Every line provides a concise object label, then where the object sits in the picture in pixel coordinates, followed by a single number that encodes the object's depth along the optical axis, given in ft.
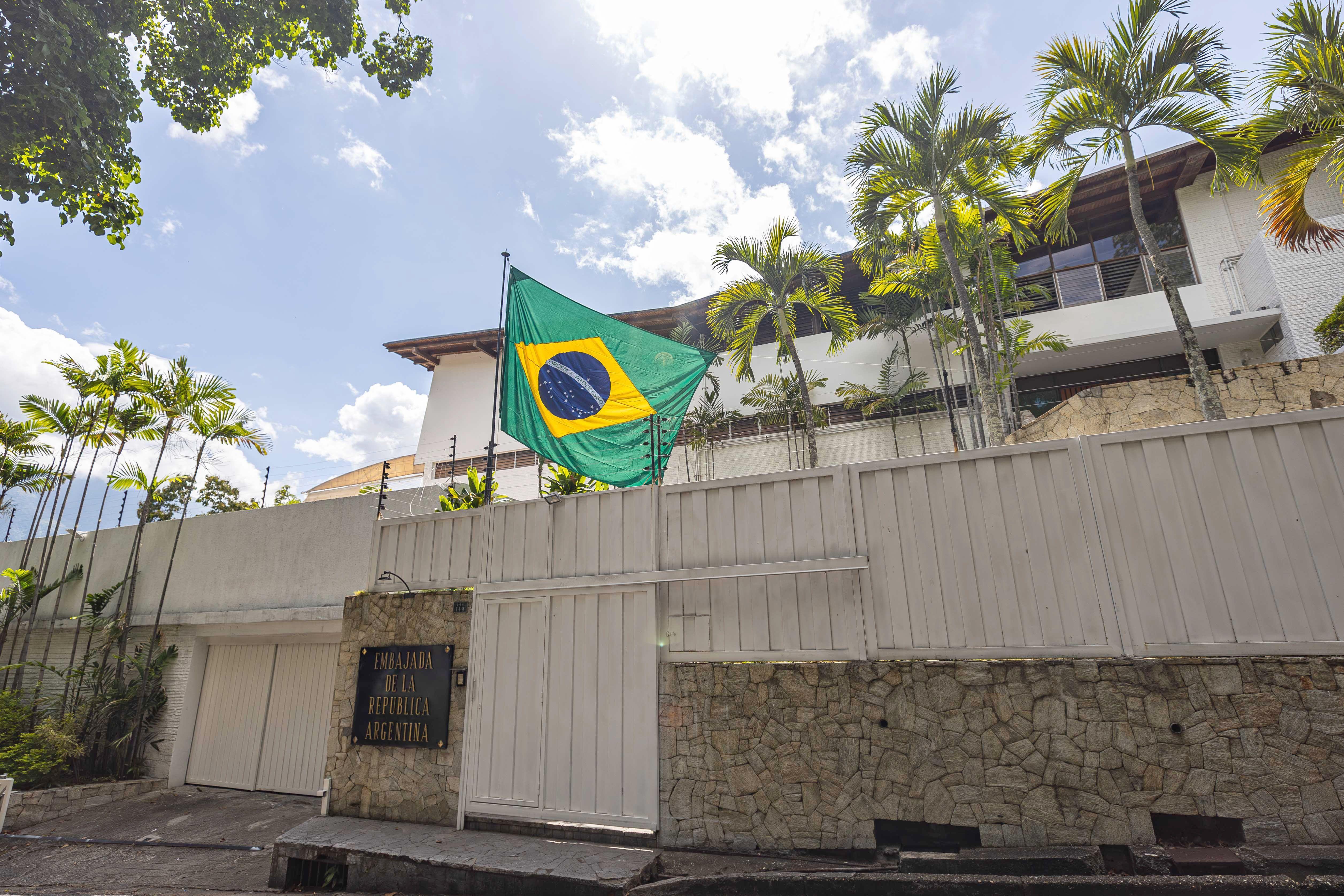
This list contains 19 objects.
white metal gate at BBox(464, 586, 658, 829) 19.33
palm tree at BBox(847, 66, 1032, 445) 33.19
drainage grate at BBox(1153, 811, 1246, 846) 13.92
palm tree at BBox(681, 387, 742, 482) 56.85
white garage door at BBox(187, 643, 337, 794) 34.83
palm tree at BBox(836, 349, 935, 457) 50.85
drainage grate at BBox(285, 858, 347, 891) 19.81
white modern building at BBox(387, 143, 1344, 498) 43.70
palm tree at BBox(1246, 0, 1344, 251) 23.41
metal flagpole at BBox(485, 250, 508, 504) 23.80
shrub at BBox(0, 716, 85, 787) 32.99
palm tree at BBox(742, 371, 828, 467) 53.36
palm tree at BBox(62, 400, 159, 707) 40.27
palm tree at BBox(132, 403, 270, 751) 39.32
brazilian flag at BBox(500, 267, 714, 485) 23.36
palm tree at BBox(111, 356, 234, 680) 39.50
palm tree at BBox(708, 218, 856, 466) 44.01
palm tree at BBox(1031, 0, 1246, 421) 25.40
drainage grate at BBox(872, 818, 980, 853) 15.76
